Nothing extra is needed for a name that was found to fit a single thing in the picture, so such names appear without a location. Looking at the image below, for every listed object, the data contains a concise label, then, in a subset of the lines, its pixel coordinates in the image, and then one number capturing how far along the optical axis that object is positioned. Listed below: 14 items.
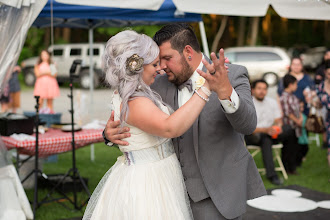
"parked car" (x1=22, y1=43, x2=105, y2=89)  20.20
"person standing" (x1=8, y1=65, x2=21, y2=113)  12.53
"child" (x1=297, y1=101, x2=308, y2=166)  7.61
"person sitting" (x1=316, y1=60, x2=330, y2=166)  6.51
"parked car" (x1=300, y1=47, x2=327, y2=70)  26.31
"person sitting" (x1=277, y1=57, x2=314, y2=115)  8.44
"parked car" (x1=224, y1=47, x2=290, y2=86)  20.17
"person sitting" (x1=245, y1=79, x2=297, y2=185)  6.87
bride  2.48
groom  2.75
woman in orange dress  12.37
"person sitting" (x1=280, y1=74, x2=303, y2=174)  7.37
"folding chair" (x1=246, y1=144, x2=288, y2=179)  7.08
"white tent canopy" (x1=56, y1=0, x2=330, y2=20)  4.79
